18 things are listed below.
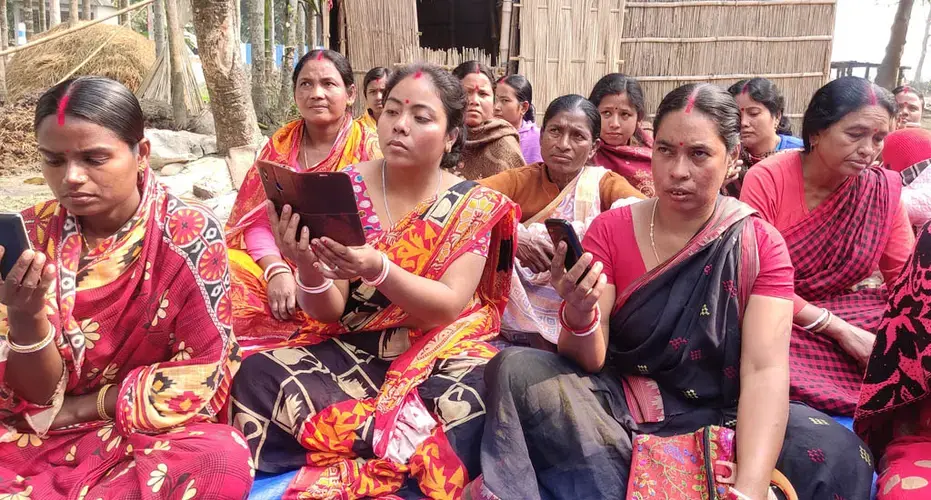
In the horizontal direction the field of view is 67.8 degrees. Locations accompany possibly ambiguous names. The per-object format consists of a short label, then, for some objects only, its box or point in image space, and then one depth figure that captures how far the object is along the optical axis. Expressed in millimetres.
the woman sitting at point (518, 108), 5750
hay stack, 15227
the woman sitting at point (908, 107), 5770
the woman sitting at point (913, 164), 4168
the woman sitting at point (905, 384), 2096
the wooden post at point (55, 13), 19983
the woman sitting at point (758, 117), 4711
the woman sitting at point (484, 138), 5020
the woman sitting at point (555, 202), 3664
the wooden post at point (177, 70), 10562
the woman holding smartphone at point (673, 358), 2156
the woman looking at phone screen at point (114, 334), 2191
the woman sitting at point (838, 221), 3080
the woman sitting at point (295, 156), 3410
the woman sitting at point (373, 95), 5301
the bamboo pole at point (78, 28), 5538
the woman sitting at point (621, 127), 4512
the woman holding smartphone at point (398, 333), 2559
